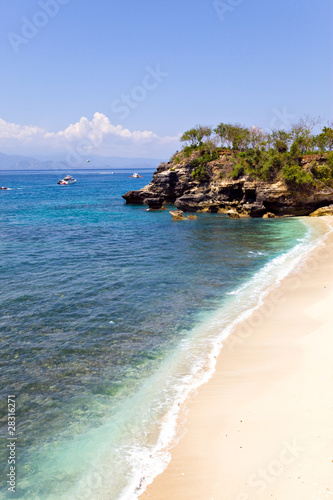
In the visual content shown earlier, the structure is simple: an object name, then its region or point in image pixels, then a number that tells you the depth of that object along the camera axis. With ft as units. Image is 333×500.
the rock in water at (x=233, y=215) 165.30
